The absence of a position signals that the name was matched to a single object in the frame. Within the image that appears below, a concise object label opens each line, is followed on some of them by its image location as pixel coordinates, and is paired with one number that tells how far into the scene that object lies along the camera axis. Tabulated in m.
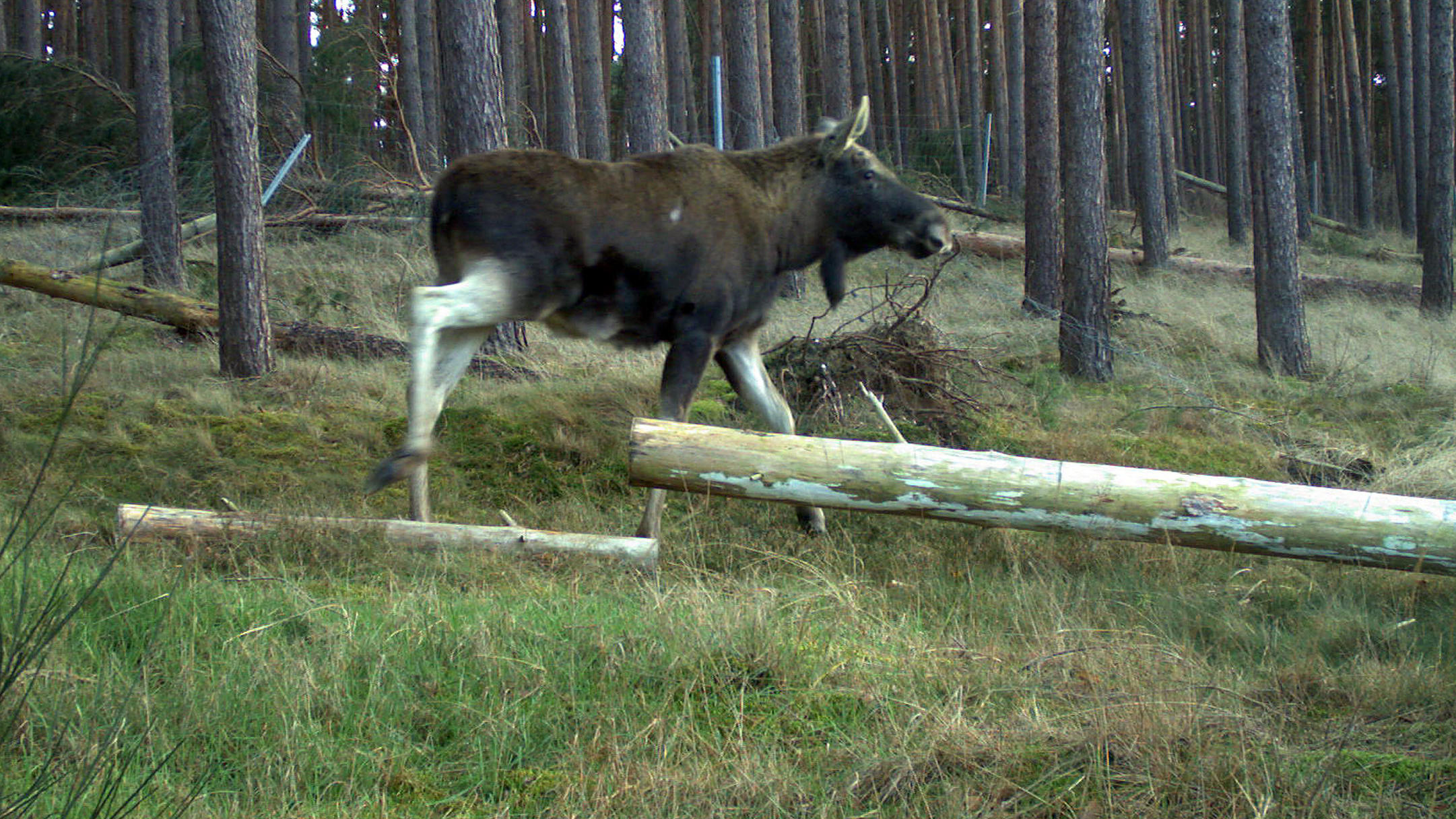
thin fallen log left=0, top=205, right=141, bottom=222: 15.98
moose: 5.77
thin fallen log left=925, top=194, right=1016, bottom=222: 16.50
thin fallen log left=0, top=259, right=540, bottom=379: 10.11
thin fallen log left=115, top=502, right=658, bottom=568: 5.47
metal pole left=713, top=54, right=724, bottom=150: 13.39
